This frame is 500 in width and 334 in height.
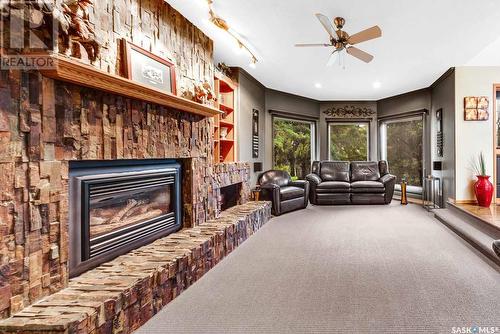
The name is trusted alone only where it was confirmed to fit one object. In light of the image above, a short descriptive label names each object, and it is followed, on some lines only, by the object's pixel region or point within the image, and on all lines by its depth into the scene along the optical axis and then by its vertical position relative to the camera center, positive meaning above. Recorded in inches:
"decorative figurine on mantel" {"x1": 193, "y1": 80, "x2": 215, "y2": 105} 122.0 +31.2
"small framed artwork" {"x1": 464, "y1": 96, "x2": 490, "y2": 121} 192.4 +35.6
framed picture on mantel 86.2 +32.1
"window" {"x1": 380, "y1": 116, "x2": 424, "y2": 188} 273.6 +15.8
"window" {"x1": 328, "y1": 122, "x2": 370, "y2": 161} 312.7 +23.5
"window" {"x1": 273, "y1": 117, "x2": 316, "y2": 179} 278.4 +18.9
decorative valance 306.5 +55.0
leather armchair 199.5 -19.4
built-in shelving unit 183.6 +26.6
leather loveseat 241.1 -22.5
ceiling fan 113.7 +53.9
